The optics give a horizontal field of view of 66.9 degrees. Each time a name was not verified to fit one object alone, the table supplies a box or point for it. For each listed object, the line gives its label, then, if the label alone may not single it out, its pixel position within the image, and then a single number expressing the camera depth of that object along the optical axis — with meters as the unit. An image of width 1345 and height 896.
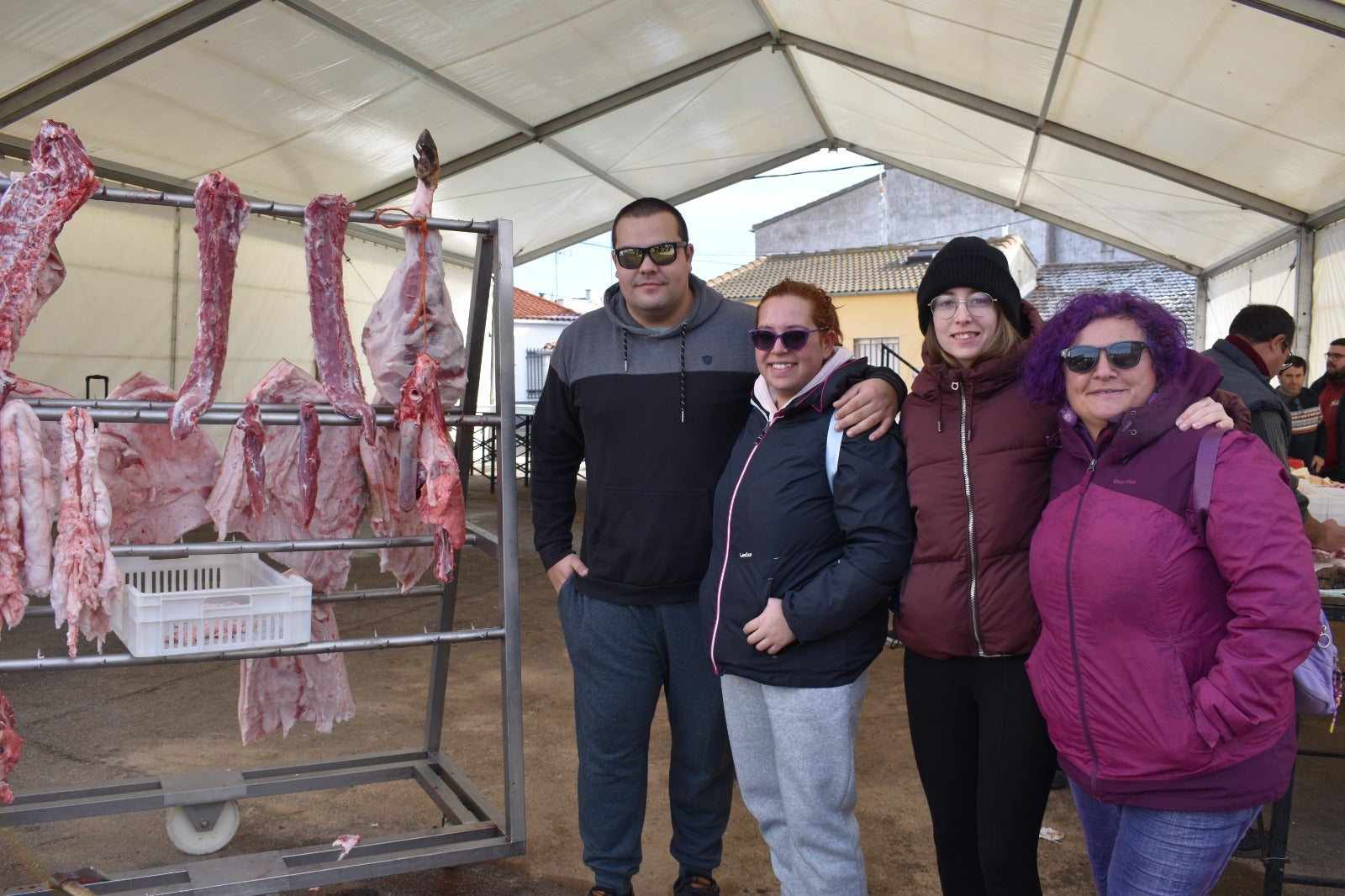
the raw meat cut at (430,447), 2.98
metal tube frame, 2.76
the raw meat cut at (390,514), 3.19
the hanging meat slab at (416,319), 3.08
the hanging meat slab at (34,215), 2.61
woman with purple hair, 1.76
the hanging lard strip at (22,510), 2.54
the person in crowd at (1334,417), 7.49
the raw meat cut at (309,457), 2.84
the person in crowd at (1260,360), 2.99
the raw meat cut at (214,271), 2.81
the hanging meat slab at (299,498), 3.12
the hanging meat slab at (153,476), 3.03
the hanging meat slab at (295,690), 3.27
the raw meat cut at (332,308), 2.95
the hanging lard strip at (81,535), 2.60
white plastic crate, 2.63
